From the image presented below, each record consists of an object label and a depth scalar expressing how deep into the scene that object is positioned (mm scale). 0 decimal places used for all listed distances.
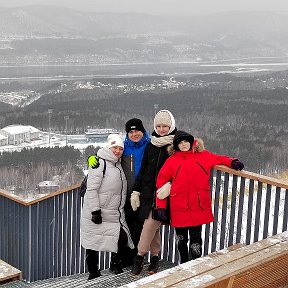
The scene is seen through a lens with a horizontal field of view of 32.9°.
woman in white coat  4082
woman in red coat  3850
